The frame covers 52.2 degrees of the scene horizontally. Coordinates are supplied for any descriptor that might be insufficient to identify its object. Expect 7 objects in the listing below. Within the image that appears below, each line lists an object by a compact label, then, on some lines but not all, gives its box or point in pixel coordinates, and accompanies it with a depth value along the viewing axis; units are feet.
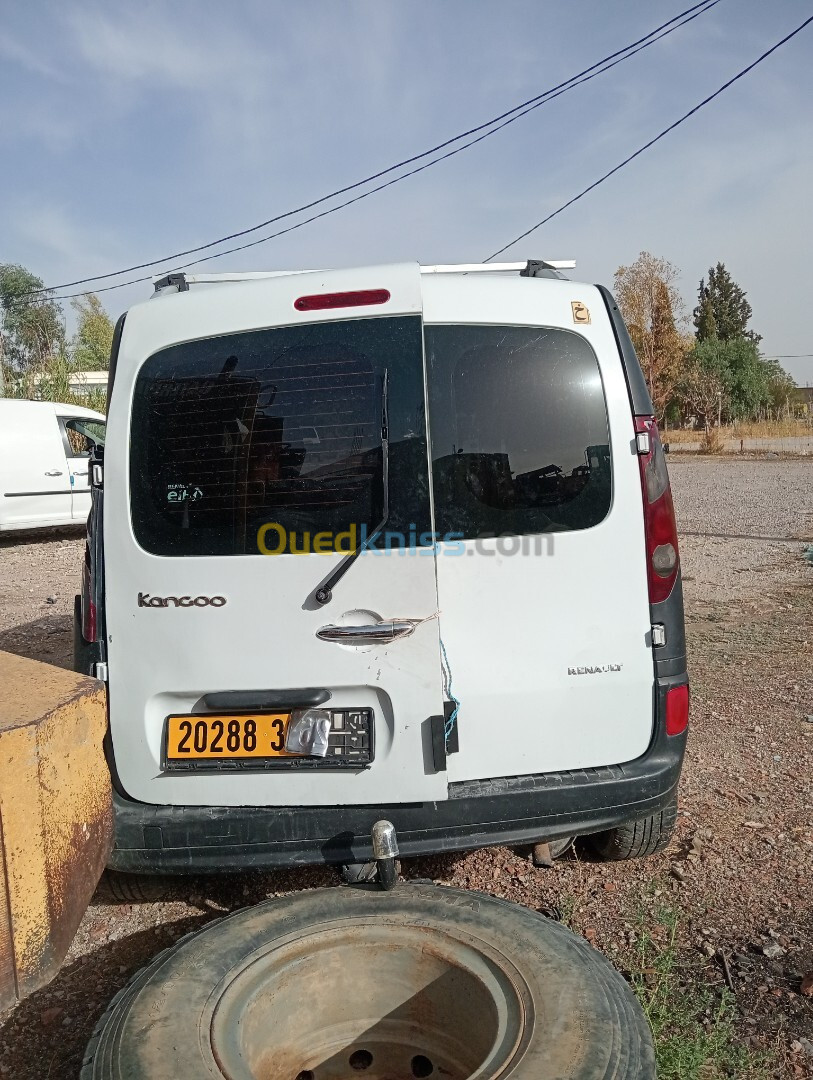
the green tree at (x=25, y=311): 145.18
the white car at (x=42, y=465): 39.75
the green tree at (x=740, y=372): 167.53
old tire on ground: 6.21
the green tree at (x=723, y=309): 203.82
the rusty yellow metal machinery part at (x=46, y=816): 6.36
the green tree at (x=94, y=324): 150.00
